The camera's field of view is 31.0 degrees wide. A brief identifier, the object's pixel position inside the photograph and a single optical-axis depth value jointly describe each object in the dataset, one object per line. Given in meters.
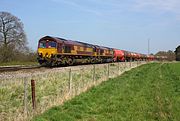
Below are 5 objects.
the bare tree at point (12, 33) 69.62
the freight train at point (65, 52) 33.16
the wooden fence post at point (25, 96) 9.48
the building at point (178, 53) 131.52
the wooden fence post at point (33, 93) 10.07
